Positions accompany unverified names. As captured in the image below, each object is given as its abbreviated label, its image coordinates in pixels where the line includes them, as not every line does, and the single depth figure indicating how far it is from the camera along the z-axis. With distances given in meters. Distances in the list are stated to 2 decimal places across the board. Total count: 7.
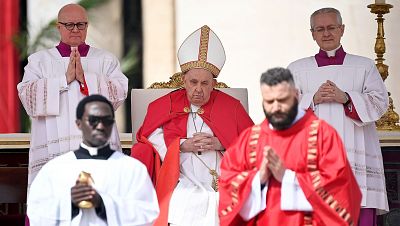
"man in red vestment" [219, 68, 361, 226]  13.36
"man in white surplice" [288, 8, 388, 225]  17.80
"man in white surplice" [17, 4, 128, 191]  17.87
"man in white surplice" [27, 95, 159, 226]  13.47
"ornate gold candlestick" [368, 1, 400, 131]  20.52
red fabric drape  24.11
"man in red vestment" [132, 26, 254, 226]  17.06
